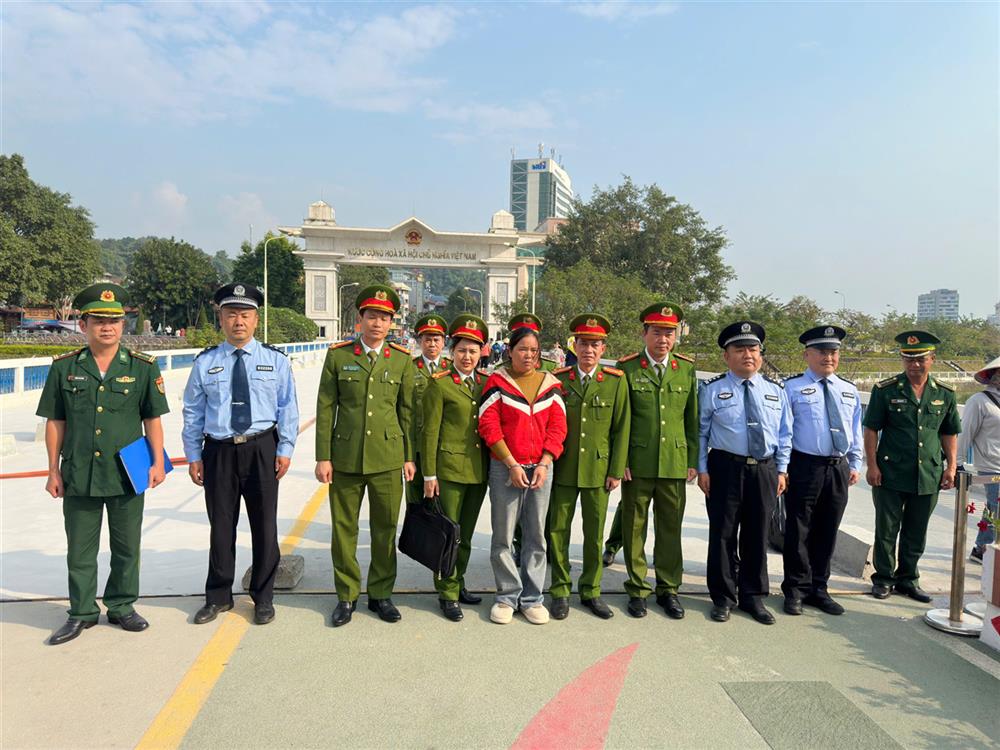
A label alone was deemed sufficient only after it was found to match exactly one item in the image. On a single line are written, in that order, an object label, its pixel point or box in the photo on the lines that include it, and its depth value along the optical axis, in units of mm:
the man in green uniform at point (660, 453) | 4184
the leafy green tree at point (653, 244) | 51531
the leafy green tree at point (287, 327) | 39719
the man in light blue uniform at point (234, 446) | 3900
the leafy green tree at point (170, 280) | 55562
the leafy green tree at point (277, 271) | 61688
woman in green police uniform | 4062
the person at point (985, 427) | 5031
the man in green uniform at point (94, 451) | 3668
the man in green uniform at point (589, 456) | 4133
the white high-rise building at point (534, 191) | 187000
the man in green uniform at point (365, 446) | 3992
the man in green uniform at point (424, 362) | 4574
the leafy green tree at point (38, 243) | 37625
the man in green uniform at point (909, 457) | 4543
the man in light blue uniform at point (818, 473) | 4340
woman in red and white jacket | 3986
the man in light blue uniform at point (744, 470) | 4164
